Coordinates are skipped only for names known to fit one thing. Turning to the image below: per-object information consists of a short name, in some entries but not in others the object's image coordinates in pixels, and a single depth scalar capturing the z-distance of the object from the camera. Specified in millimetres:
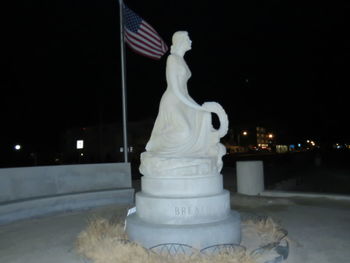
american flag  10070
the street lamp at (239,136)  76312
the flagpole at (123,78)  10180
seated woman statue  4855
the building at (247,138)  72425
